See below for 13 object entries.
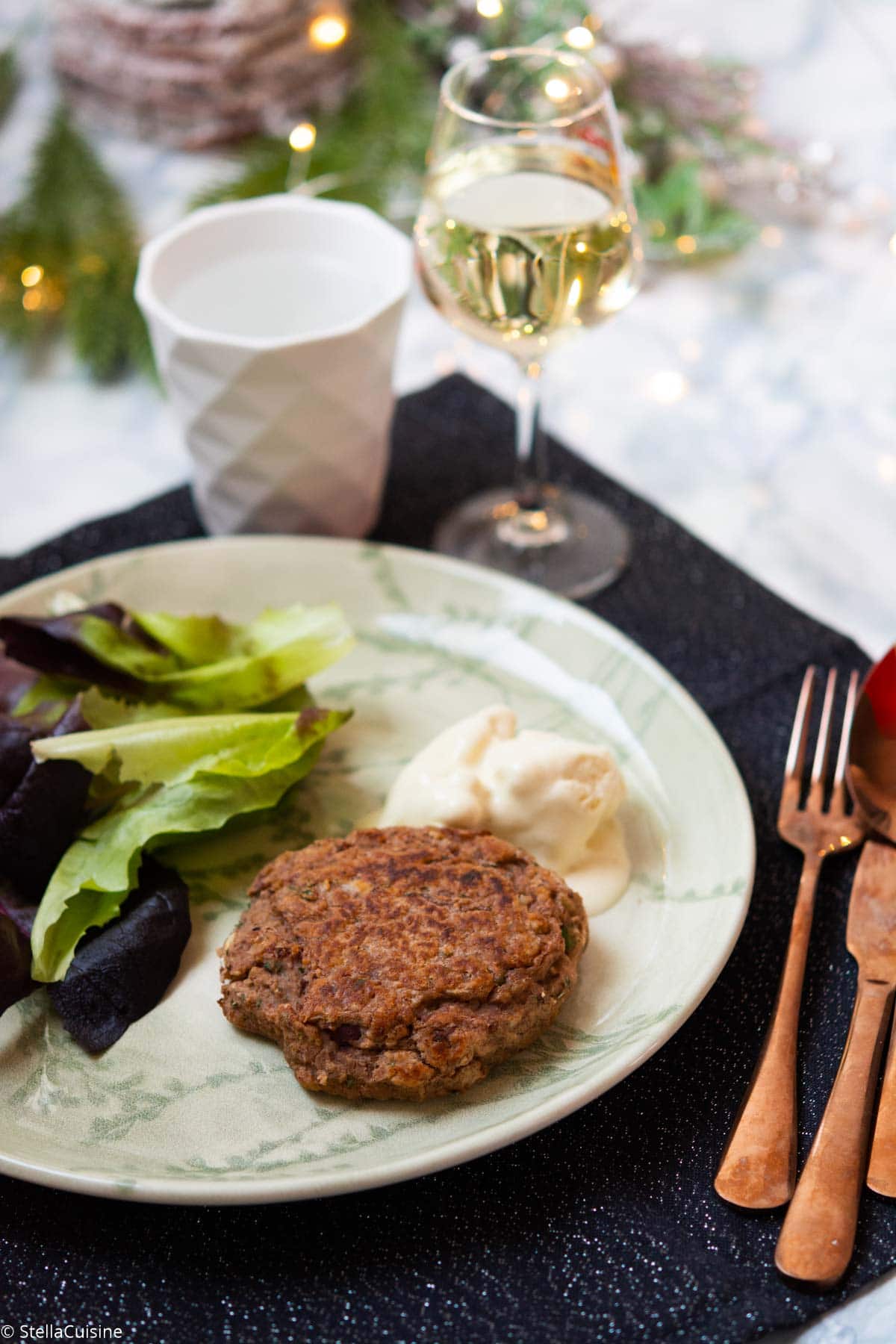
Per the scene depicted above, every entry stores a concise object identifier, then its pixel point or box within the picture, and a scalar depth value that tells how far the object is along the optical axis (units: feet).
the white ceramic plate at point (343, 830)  2.32
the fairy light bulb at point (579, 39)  3.07
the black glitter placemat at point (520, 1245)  2.27
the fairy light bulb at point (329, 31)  3.27
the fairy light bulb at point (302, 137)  3.25
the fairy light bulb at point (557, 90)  2.79
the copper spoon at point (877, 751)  2.56
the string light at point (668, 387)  3.25
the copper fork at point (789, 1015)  2.32
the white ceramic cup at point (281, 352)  2.78
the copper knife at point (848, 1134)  2.27
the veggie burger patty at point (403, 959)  2.34
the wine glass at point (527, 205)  2.70
